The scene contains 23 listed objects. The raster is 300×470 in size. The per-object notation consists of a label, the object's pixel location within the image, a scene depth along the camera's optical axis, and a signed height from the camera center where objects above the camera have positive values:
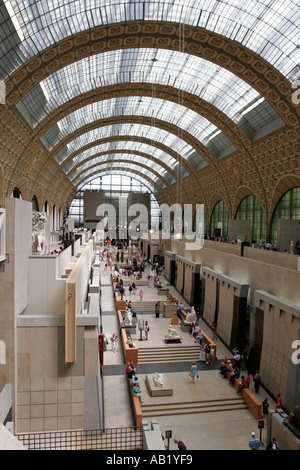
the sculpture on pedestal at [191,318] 21.69 -5.77
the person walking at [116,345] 18.50 -6.39
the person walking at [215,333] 20.84 -6.37
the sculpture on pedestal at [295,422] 9.79 -5.37
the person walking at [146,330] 19.73 -6.05
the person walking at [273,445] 10.10 -6.20
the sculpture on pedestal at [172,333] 19.17 -5.95
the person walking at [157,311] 24.53 -6.06
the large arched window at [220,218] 40.98 +0.48
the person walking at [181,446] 9.84 -6.07
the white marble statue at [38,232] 12.93 -0.53
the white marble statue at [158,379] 14.23 -6.26
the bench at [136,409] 11.95 -6.46
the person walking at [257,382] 14.50 -6.34
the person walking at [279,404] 12.57 -6.25
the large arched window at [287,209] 26.55 +1.15
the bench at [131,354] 16.84 -6.20
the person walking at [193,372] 15.23 -6.29
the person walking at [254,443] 10.33 -6.27
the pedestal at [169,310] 24.48 -5.98
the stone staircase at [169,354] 17.64 -6.59
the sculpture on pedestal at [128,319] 21.04 -5.76
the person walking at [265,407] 12.73 -6.47
